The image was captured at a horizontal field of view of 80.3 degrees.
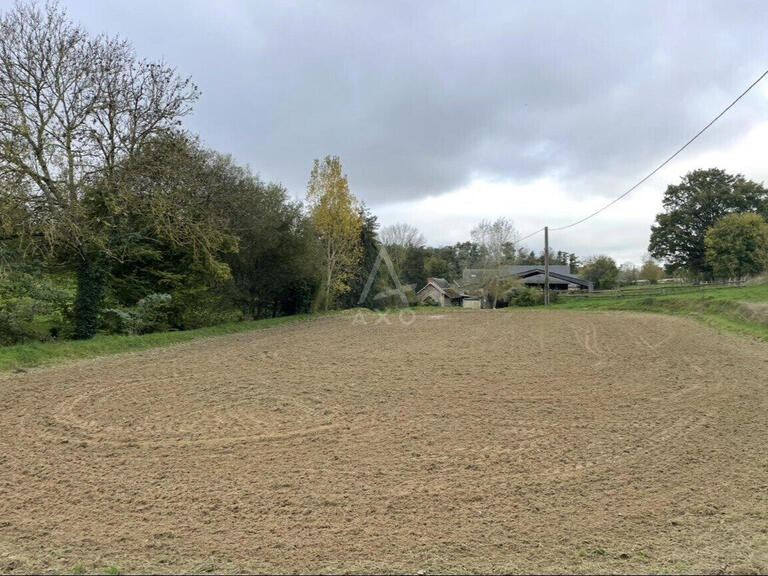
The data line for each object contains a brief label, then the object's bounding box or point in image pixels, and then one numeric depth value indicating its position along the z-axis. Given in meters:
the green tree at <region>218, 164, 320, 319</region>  19.80
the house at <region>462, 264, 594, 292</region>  47.45
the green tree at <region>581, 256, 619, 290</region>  53.66
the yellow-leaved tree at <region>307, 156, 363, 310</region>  26.83
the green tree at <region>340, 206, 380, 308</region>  33.84
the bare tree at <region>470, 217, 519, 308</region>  41.88
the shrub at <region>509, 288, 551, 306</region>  37.69
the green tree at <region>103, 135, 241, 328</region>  13.95
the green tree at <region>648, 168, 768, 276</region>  45.09
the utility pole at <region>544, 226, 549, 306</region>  34.12
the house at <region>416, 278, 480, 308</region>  49.89
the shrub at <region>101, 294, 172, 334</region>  13.78
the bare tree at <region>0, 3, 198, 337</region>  11.65
